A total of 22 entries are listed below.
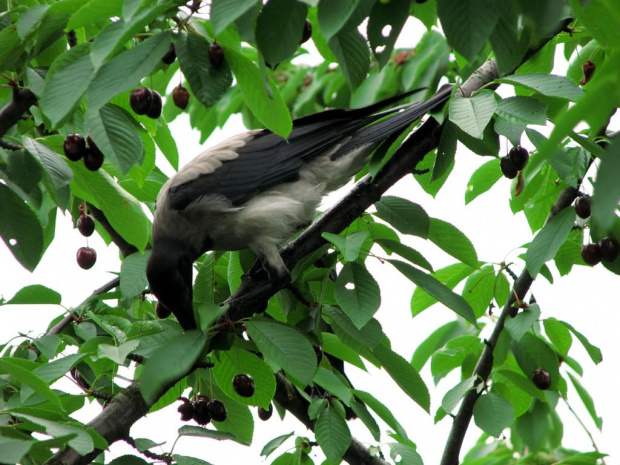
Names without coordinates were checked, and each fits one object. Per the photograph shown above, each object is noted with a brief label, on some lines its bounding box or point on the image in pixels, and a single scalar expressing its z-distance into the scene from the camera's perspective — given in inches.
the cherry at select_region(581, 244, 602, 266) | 268.1
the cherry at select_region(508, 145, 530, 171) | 244.4
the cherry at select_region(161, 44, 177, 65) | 206.4
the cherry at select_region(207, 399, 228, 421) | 248.2
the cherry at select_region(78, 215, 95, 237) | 302.2
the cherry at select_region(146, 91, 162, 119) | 235.0
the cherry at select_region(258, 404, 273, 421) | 294.2
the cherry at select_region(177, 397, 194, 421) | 251.0
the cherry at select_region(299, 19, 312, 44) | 213.4
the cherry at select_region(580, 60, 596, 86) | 293.4
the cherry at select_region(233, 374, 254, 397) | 232.7
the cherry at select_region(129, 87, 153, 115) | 229.6
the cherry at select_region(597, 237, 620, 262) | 265.0
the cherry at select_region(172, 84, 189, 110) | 277.6
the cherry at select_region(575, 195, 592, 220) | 259.1
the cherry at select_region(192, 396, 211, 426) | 249.3
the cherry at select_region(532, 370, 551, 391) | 280.5
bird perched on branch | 312.8
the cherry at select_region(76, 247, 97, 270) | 329.1
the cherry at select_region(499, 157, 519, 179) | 254.7
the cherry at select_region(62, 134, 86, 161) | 227.8
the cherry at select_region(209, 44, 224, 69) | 179.5
